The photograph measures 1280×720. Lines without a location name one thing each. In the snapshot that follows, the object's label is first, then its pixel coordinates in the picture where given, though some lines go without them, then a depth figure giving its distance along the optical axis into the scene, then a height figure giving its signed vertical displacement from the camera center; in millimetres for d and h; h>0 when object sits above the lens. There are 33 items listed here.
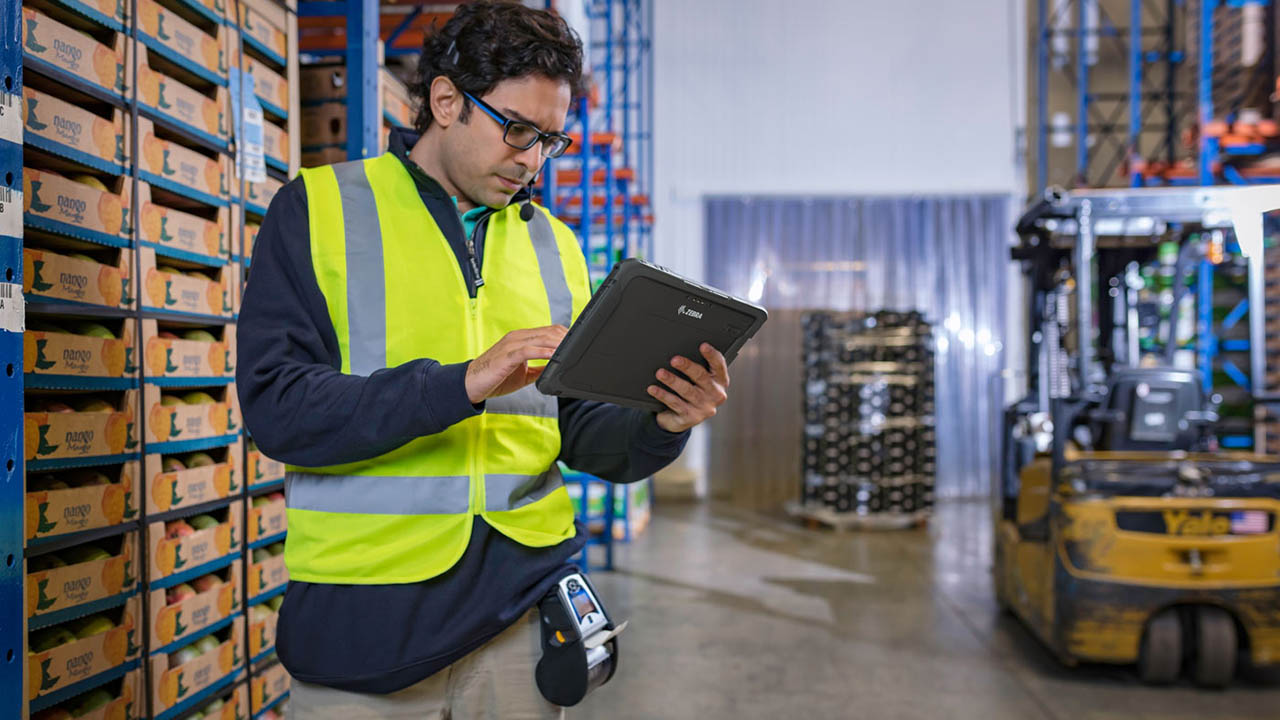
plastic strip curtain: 12875 +1222
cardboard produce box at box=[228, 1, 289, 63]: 3033 +1116
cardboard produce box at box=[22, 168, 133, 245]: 2166 +381
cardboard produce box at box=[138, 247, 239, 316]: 2609 +215
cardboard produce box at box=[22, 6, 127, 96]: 2131 +753
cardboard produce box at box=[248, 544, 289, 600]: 3145 -733
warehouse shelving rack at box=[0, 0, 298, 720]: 1396 +118
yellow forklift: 4855 -867
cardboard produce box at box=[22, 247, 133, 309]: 2172 +205
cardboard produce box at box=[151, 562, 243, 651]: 2605 -721
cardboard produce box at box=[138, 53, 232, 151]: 2578 +756
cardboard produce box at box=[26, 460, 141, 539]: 2174 -344
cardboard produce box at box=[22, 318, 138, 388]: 2170 +26
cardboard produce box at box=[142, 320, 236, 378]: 2609 +26
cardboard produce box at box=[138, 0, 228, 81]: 2572 +935
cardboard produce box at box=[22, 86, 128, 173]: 2154 +562
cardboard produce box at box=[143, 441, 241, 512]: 2615 -350
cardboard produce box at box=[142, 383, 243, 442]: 2623 -161
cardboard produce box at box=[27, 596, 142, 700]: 2141 -711
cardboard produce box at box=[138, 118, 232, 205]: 2598 +566
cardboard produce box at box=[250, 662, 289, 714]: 3129 -1122
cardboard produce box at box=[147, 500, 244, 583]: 2605 -545
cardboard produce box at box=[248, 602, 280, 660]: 3109 -910
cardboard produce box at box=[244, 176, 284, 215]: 3137 +558
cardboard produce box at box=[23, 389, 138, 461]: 2180 -171
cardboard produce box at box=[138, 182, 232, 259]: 2607 +390
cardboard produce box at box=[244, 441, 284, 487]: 3143 -375
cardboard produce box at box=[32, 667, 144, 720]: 2289 -865
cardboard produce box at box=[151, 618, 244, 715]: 2570 -909
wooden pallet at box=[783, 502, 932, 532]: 10328 -1807
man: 1423 -59
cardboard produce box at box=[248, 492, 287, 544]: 3154 -544
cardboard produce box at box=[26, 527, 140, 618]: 2170 -533
